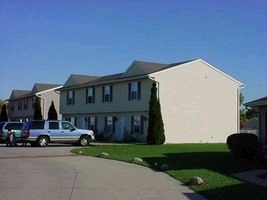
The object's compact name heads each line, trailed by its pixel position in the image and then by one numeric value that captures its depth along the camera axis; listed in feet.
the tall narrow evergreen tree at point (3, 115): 239.30
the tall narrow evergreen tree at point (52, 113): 179.42
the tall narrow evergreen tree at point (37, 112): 191.52
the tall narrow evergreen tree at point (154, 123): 122.31
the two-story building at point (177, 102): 132.98
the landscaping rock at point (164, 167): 61.41
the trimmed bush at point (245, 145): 74.95
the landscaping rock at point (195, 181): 47.65
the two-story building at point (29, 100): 210.18
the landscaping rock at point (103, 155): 81.69
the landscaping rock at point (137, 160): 71.21
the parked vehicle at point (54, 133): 115.14
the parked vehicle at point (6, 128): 131.13
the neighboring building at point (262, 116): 76.23
